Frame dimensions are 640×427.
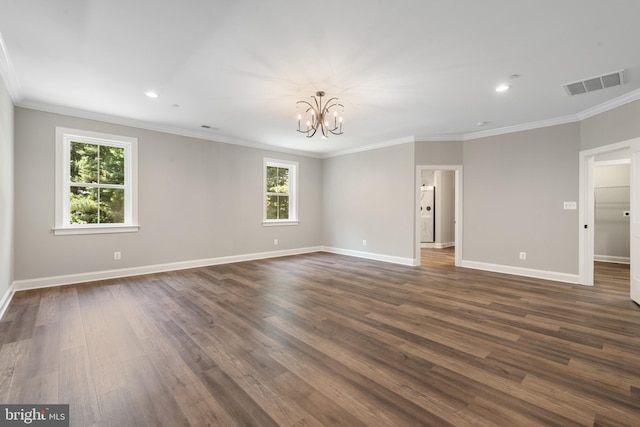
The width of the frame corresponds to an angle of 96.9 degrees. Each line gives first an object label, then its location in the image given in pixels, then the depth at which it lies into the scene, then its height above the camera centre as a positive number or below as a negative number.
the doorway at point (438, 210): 8.90 +0.07
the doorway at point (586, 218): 4.43 -0.08
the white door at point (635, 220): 3.60 -0.09
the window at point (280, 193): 6.95 +0.48
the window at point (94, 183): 4.39 +0.45
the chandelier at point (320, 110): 3.92 +1.55
